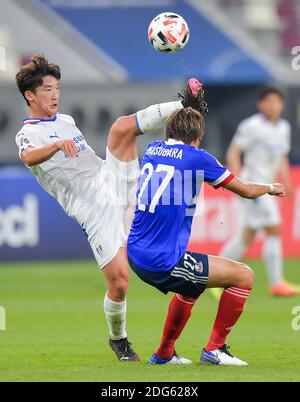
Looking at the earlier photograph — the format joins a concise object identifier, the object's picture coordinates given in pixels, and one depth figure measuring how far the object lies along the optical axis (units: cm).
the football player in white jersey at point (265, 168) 2798
